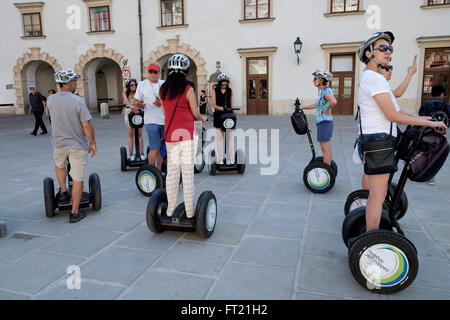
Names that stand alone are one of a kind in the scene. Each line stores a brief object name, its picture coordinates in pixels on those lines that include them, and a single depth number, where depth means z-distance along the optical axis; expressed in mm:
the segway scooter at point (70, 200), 4016
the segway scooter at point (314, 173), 4746
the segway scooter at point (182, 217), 3297
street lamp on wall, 16844
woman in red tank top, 3152
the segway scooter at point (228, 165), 5913
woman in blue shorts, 4801
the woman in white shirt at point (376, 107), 2350
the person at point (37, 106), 12250
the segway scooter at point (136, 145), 6266
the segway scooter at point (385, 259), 2357
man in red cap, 5035
